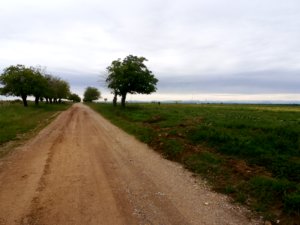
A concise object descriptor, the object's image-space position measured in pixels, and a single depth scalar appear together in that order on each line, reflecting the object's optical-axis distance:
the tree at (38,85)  48.36
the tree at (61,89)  75.02
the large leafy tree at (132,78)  39.27
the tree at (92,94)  129.97
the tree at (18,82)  47.16
